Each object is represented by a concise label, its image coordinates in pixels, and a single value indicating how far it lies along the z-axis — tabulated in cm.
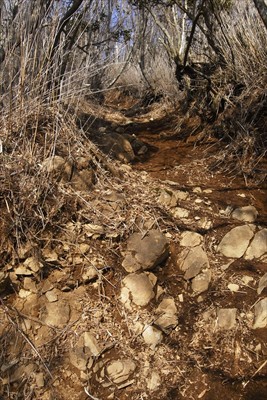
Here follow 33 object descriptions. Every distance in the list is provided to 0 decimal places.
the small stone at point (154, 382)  197
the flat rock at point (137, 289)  229
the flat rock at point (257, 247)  256
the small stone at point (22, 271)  228
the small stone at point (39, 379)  195
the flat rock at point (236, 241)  259
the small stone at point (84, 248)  241
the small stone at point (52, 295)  224
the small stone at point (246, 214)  281
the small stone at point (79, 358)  202
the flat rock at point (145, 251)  242
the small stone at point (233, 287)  236
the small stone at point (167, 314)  220
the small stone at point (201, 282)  239
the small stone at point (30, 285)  227
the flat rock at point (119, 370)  200
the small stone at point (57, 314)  217
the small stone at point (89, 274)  233
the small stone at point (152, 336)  213
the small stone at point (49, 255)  235
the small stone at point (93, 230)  250
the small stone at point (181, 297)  235
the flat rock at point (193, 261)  248
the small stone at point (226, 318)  217
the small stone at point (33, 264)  229
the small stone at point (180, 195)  303
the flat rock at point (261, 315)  214
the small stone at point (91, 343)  208
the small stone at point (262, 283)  231
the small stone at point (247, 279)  240
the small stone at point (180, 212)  284
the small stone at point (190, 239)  263
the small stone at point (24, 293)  225
